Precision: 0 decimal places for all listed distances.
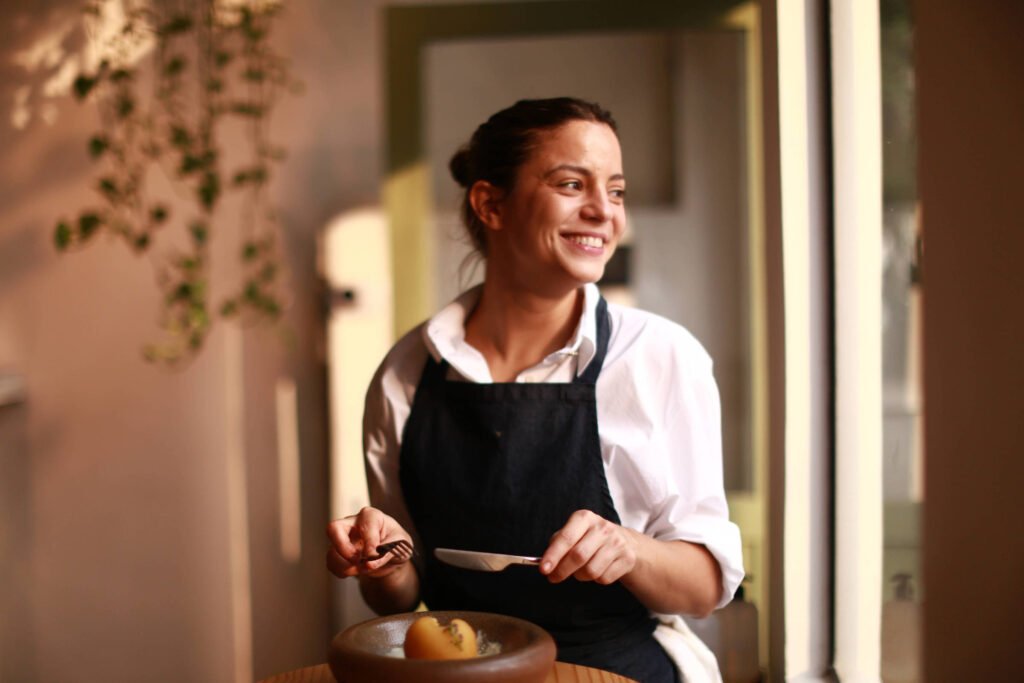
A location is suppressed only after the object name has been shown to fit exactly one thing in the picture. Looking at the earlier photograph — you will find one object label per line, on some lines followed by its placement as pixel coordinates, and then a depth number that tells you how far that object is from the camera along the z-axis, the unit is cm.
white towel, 137
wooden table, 115
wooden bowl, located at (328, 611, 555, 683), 98
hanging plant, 266
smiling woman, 131
